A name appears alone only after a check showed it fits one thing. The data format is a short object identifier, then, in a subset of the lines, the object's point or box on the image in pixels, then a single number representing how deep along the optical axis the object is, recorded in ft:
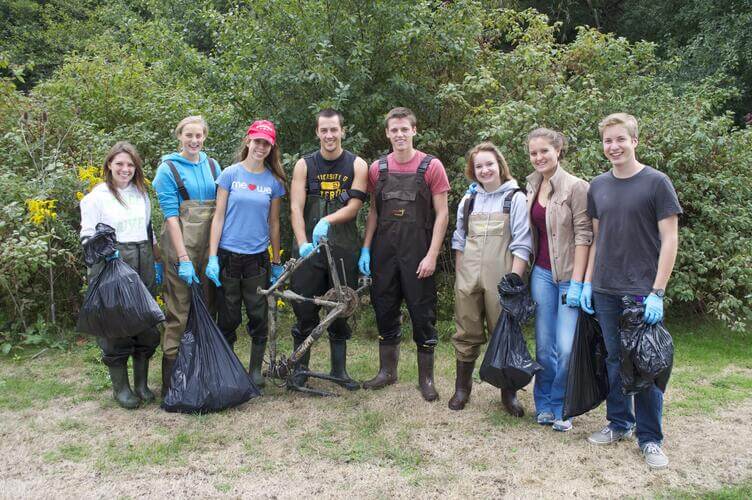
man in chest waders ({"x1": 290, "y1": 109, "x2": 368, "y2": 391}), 13.19
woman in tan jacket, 11.15
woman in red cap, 13.03
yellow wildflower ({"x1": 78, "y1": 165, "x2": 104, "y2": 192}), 17.57
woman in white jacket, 12.52
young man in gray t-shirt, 9.91
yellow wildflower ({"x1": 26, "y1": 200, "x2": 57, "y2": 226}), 16.88
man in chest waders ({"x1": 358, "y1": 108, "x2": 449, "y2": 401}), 13.08
